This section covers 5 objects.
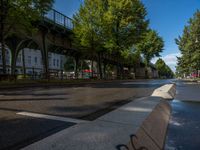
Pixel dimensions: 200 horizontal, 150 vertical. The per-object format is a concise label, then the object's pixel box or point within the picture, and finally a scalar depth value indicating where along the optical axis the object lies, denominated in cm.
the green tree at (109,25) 2204
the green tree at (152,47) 4343
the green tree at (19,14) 1300
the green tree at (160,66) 8575
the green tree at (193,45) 3393
